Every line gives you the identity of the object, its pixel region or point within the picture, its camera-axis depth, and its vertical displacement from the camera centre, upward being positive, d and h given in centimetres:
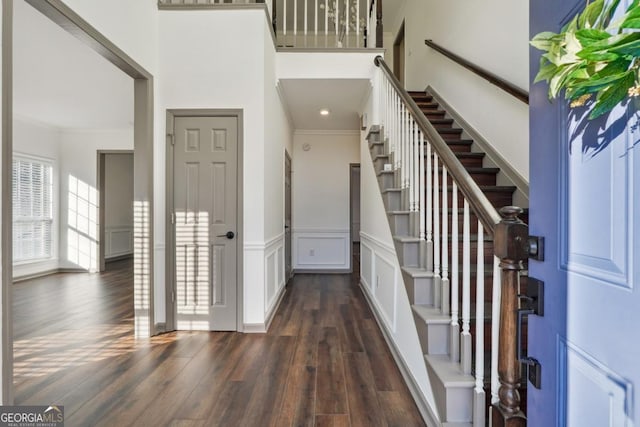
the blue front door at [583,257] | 61 -10
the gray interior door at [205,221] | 308 -8
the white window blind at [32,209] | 517 +7
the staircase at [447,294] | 143 -45
